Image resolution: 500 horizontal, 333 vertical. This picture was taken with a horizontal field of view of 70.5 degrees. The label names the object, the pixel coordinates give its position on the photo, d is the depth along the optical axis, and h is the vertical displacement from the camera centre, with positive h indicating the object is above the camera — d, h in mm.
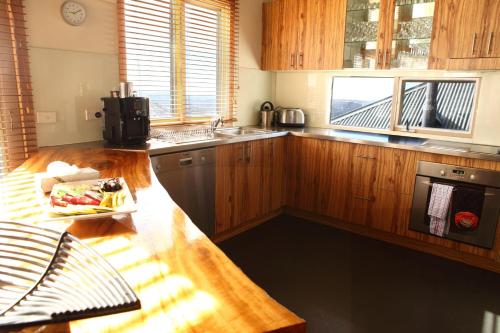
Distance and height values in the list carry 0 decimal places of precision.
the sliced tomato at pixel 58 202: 1137 -352
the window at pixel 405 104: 3078 -40
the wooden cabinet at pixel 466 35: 2594 +496
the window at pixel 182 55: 2762 +339
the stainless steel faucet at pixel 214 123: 3328 -256
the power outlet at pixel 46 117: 2281 -167
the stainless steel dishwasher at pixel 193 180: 2498 -637
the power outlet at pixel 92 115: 2533 -161
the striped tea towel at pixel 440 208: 2713 -819
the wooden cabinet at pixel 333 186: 2889 -799
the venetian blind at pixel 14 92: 2059 -8
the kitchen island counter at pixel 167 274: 612 -383
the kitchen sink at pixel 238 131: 3340 -338
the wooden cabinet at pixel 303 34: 3383 +630
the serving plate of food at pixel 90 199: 1075 -355
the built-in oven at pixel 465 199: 2586 -724
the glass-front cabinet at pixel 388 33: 2943 +569
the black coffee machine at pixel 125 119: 2418 -177
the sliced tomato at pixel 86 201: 1170 -357
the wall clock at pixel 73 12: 2299 +514
